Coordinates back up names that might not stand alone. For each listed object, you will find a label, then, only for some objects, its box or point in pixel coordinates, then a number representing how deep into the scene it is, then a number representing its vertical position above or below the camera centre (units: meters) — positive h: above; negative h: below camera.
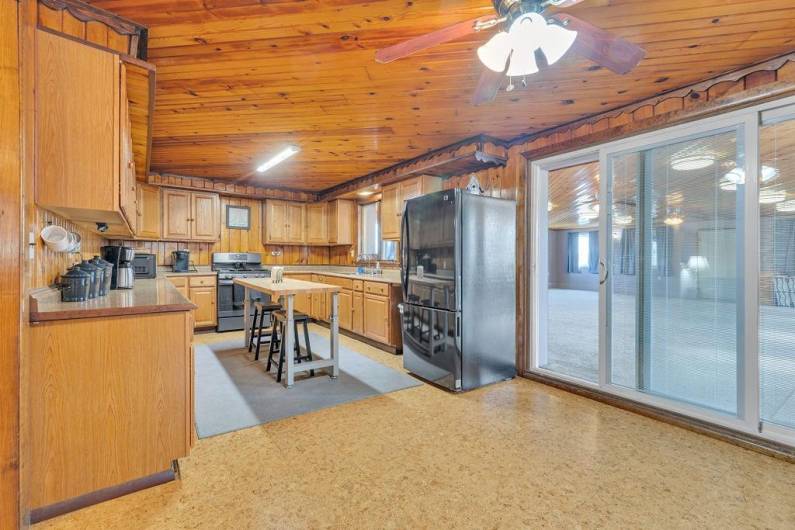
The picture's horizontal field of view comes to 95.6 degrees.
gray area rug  2.56 -1.06
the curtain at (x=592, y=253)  11.64 +0.34
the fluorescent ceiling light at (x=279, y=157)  3.94 +1.25
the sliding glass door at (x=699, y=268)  2.16 -0.03
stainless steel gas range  5.24 -0.38
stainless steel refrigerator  3.07 -0.23
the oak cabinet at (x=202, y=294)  5.04 -0.41
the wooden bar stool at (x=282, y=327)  3.24 -0.61
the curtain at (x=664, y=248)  2.63 +0.11
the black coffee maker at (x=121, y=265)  2.61 +0.00
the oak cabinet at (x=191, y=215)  5.17 +0.74
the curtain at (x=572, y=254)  12.23 +0.32
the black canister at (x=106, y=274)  2.14 -0.05
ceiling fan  1.42 +0.94
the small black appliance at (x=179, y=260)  5.29 +0.07
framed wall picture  5.88 +0.79
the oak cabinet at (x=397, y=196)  4.33 +0.88
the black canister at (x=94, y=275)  1.95 -0.05
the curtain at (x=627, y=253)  2.81 +0.08
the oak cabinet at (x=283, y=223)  6.07 +0.72
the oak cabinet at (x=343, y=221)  6.14 +0.74
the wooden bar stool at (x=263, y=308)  3.74 -0.46
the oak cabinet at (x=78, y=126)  1.65 +0.67
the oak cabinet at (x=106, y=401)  1.55 -0.63
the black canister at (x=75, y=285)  1.82 -0.10
